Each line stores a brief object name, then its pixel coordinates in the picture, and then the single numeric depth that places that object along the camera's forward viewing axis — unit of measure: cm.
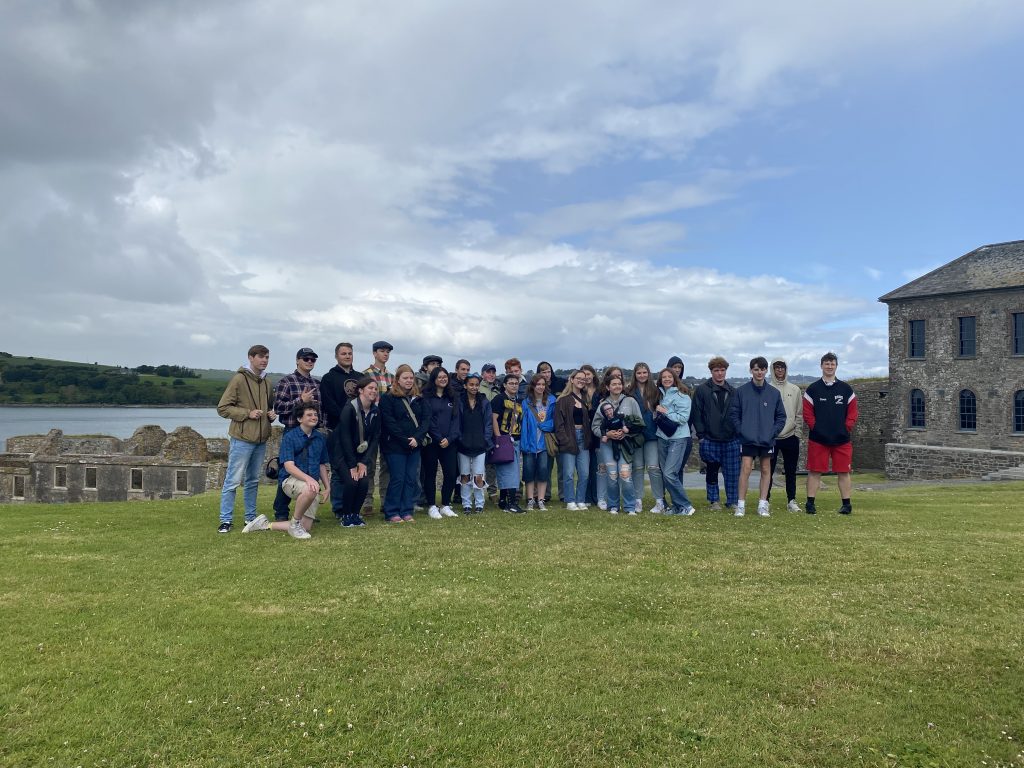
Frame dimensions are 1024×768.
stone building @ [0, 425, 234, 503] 3622
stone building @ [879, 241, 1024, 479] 3559
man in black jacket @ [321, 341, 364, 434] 971
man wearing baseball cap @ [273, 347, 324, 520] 924
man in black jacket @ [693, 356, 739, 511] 1035
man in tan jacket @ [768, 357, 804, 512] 1078
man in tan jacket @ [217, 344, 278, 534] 889
